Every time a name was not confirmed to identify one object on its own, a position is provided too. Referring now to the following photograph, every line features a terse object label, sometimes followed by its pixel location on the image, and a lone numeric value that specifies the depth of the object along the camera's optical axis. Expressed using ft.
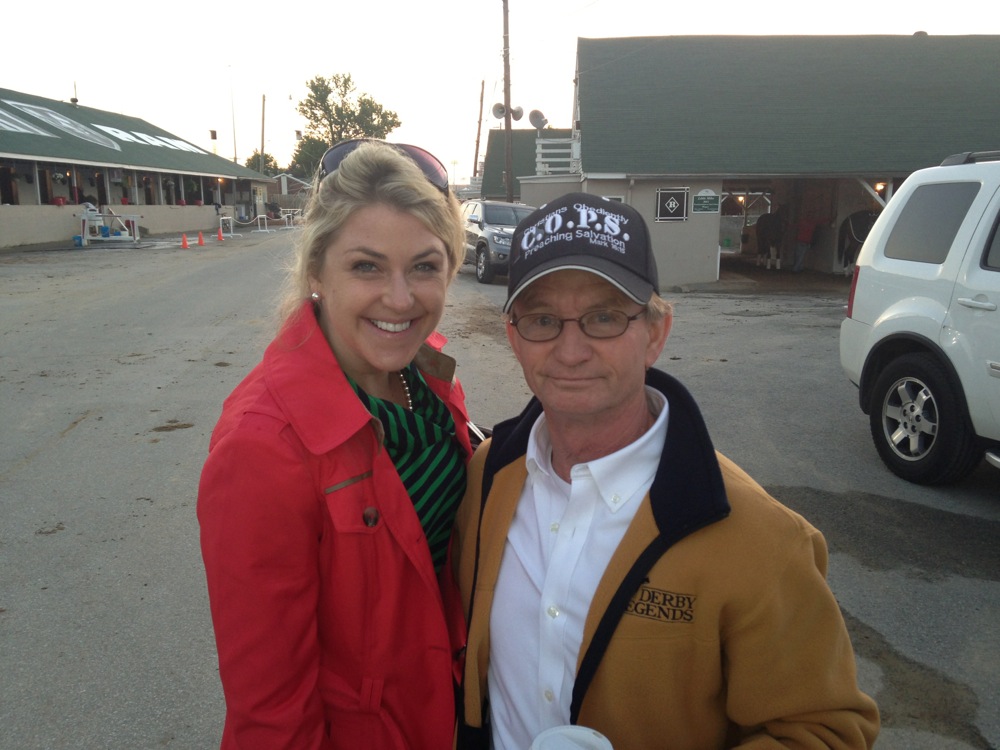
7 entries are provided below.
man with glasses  4.55
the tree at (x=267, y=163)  263.04
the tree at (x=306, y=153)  268.00
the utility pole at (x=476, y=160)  189.78
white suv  14.99
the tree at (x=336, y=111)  281.95
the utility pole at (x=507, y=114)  87.10
